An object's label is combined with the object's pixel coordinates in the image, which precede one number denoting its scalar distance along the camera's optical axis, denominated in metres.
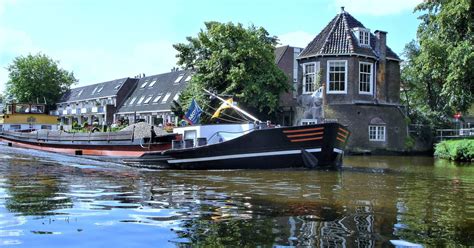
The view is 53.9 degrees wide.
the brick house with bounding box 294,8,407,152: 31.69
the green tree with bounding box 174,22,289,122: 29.88
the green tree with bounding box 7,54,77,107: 74.38
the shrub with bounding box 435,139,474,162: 25.42
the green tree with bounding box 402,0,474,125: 28.25
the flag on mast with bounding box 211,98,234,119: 18.35
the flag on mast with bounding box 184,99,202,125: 18.50
